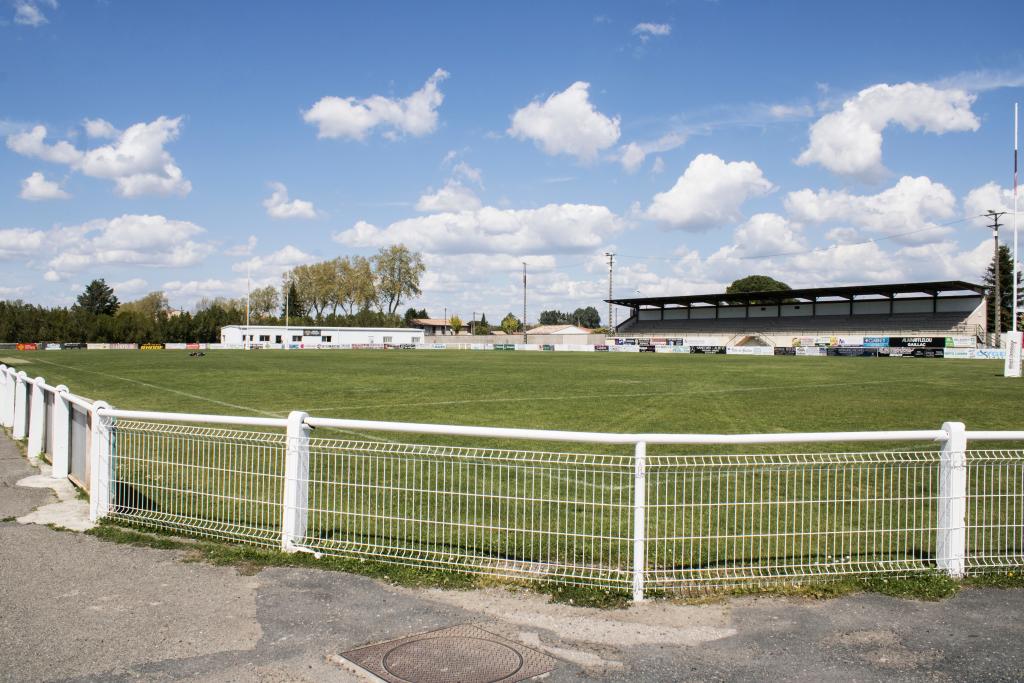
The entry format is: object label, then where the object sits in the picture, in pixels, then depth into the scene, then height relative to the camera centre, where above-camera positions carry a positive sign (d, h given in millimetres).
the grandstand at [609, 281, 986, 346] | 69750 +2574
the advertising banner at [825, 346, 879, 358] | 61316 -1070
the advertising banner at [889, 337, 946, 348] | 59131 -245
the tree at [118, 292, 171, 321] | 135750 +5683
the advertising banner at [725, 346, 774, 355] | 66562 -1183
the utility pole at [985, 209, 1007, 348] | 58094 +8882
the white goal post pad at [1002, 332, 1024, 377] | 30266 -692
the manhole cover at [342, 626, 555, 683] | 3752 -1756
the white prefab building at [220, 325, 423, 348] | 93500 -217
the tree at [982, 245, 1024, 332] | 84750 +5660
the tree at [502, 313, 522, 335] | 147625 +2617
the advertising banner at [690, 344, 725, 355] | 73000 -1095
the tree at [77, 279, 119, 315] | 118000 +5655
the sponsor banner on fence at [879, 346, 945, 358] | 57806 -1076
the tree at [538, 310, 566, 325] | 194388 +5198
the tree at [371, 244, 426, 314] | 127125 +10938
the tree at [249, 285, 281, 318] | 131875 +6349
